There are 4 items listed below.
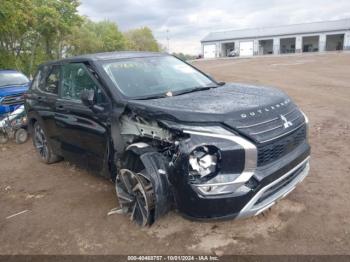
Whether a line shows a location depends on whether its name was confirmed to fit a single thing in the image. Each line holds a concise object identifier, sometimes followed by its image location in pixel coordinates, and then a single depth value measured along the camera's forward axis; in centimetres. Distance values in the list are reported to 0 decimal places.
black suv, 295
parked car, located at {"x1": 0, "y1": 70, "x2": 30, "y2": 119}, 854
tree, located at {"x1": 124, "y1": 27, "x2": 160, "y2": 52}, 6888
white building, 6116
